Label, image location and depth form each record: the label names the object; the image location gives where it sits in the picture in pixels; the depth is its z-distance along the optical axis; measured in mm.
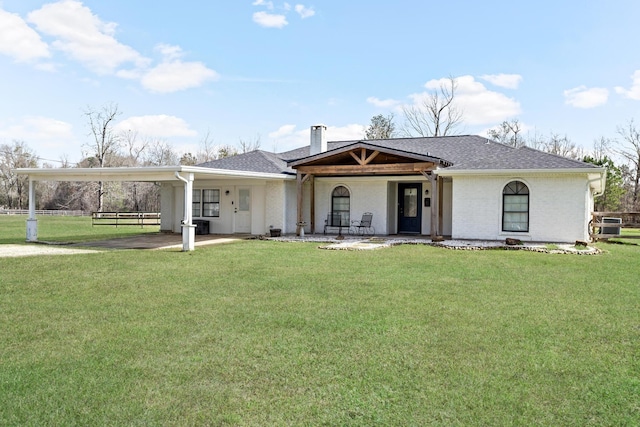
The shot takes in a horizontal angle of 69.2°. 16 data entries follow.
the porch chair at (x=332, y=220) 18281
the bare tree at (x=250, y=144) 47062
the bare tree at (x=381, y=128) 43281
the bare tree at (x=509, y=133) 43156
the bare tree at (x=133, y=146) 48062
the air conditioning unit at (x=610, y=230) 17062
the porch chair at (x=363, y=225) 17609
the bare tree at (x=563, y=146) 41844
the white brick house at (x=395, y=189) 14352
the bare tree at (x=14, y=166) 54062
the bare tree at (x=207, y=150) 49000
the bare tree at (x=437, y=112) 40094
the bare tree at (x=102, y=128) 44125
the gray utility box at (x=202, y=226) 18094
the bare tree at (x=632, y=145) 36719
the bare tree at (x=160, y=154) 50719
